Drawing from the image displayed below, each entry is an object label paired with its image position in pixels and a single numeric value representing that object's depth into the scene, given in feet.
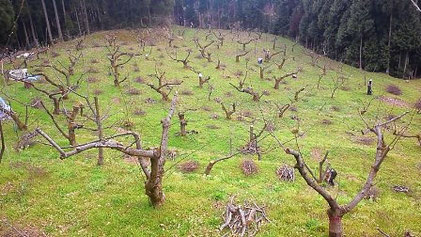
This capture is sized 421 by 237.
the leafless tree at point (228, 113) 84.56
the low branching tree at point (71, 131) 52.73
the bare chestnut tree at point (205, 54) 138.51
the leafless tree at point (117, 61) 100.52
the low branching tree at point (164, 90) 93.30
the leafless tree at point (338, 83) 110.44
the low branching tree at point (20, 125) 59.40
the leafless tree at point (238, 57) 142.61
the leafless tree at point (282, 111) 87.47
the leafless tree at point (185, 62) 124.38
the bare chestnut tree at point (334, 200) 25.09
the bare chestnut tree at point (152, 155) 23.62
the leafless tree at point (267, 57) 147.44
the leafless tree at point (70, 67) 105.53
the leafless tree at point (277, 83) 111.33
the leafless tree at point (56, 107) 74.80
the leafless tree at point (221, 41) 170.19
